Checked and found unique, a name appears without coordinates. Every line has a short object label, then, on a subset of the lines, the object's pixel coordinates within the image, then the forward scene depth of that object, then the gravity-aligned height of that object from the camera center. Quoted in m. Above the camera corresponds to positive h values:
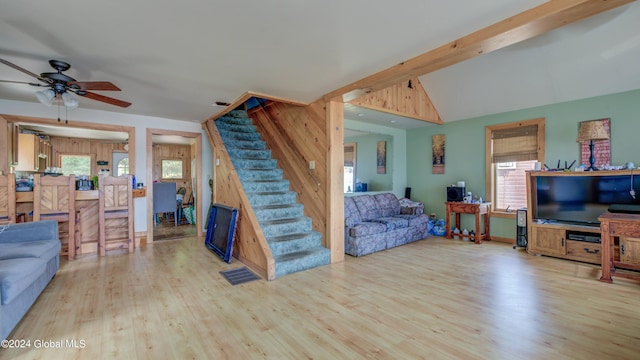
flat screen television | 3.92 -0.23
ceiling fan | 2.81 +0.99
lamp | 4.05 +0.69
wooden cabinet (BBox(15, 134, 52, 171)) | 5.64 +0.59
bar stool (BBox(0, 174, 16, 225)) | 3.96 -0.25
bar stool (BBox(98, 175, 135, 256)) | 4.57 -0.56
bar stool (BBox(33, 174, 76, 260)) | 4.12 -0.30
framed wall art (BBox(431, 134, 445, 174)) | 6.45 +0.63
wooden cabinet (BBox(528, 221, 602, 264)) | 4.04 -0.93
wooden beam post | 4.10 +0.05
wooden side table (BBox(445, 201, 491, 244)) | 5.39 -0.63
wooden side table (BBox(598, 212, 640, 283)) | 3.22 -0.60
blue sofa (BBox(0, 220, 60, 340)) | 2.12 -0.75
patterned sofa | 4.59 -0.80
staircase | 3.92 -0.39
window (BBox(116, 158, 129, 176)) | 8.96 +0.46
